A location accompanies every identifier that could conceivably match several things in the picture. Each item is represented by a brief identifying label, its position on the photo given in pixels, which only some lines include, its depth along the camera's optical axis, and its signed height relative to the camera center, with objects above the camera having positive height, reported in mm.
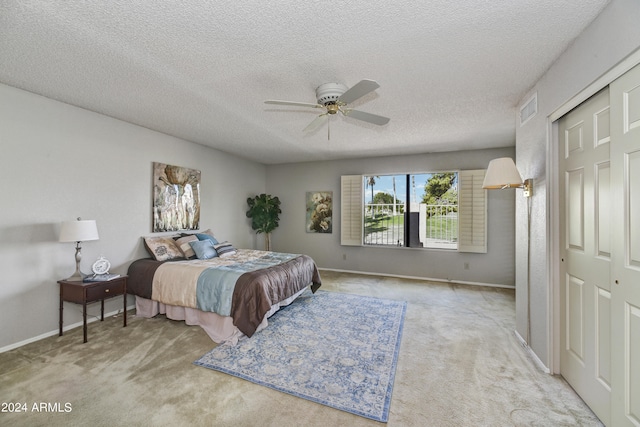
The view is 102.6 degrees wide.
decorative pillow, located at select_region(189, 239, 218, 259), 3967 -518
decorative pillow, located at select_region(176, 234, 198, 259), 4027 -473
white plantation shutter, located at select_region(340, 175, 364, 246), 5988 +166
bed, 2885 -894
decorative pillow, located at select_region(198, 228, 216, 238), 4849 -298
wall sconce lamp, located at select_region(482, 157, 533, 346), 2527 +363
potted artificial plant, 6109 +88
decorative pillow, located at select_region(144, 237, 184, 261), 3773 -484
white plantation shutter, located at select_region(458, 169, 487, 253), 5012 +111
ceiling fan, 2145 +1055
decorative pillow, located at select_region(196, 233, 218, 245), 4391 -355
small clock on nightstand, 3051 -608
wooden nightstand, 2779 -854
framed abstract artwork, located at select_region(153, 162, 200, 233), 4105 +315
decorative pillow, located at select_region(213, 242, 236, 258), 4215 -556
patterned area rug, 2014 -1373
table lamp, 2787 -188
